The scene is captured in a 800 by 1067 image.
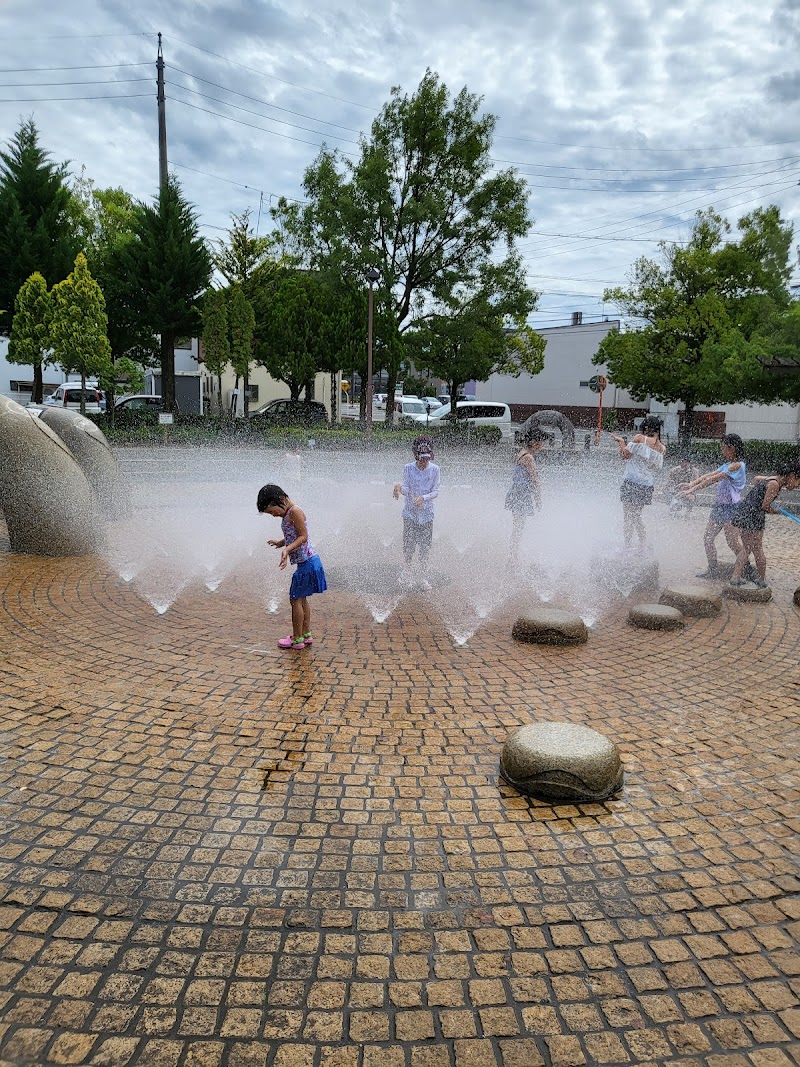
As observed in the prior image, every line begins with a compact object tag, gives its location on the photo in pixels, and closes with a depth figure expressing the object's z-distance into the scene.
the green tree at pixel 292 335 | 28.94
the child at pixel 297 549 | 5.81
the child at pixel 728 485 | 8.21
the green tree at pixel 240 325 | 28.55
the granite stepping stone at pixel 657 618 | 6.86
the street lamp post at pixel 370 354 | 25.06
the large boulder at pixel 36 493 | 9.16
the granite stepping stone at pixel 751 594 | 7.95
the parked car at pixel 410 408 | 38.16
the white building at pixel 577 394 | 39.00
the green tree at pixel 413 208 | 27.62
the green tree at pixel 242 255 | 33.19
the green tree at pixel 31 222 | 26.39
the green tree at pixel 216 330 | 28.09
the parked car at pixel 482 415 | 33.88
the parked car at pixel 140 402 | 31.34
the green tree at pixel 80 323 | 23.47
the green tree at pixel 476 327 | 29.00
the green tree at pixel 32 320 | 23.80
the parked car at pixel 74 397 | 30.52
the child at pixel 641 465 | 8.81
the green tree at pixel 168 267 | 28.14
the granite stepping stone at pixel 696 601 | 7.37
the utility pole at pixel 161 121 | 29.06
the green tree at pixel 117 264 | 28.52
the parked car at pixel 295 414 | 30.55
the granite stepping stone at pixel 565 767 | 3.89
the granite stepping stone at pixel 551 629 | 6.38
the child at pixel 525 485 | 8.66
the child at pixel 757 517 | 7.80
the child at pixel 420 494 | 8.09
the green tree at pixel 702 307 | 24.02
